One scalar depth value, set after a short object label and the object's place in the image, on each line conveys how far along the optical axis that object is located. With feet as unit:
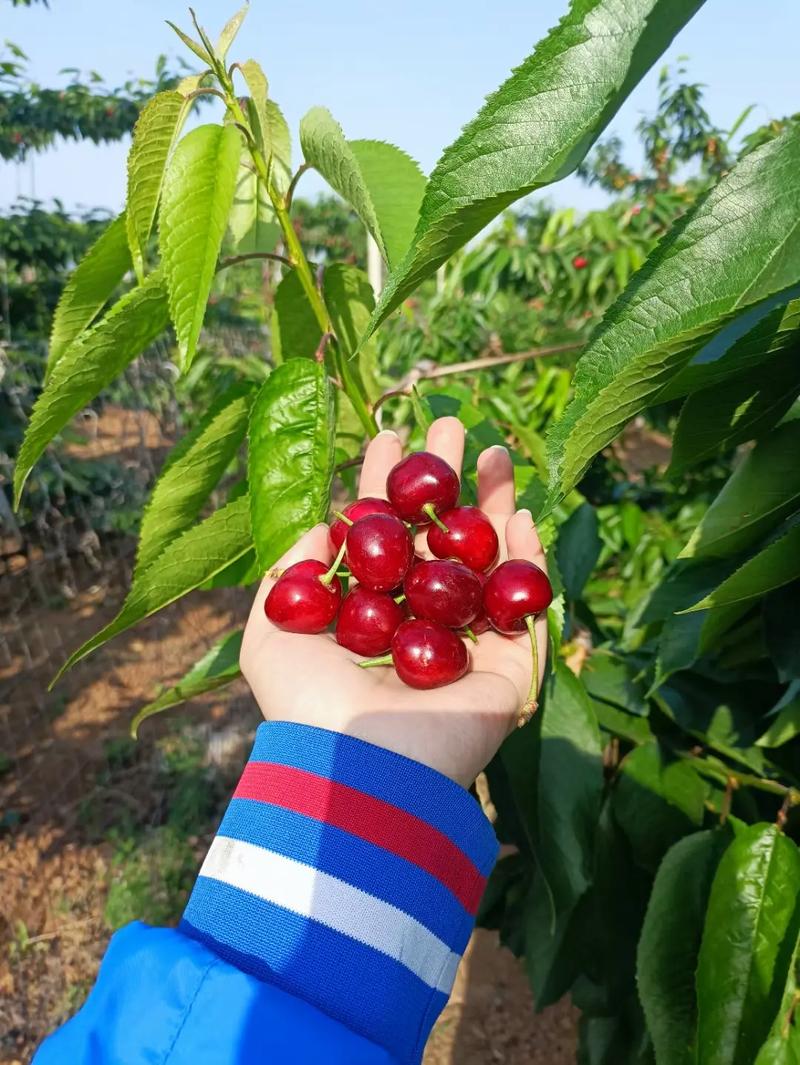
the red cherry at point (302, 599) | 0.84
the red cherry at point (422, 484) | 0.87
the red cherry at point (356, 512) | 0.91
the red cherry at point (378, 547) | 0.84
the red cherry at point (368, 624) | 0.85
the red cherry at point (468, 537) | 0.90
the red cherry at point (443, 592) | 0.84
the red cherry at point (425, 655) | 0.80
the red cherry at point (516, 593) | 0.82
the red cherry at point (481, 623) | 0.91
